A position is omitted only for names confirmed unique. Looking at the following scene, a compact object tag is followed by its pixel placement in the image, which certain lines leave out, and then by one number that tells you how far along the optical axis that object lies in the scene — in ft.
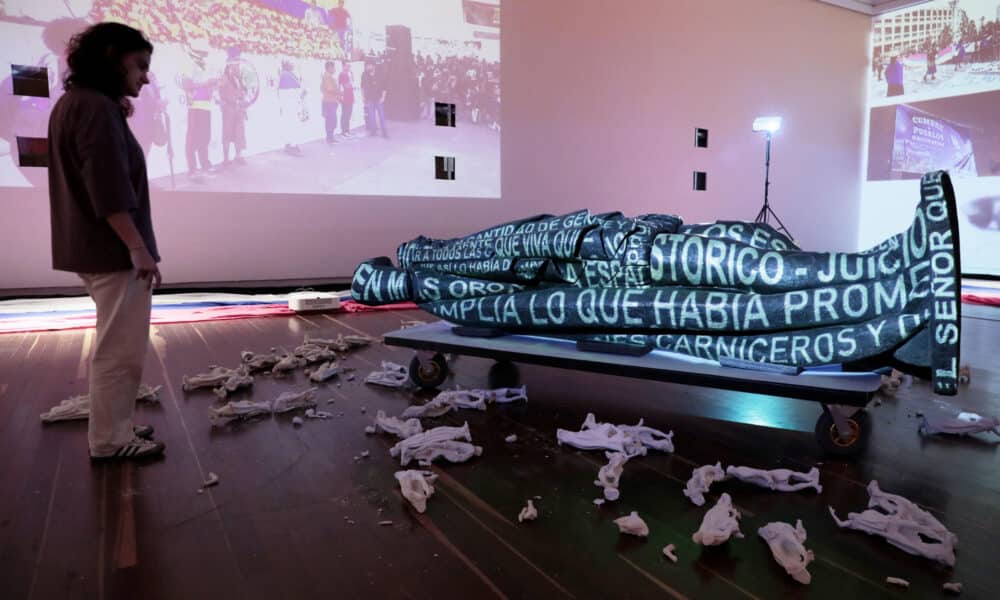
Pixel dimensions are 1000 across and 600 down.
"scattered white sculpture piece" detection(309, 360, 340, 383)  6.95
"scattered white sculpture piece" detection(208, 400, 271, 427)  5.50
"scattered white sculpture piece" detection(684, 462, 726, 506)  3.95
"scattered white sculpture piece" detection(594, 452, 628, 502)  3.96
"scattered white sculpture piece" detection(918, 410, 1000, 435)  5.14
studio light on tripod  21.05
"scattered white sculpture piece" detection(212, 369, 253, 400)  6.41
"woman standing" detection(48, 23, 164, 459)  4.30
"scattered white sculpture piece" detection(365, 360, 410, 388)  6.74
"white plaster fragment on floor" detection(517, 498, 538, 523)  3.69
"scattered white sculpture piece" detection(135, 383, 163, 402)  6.28
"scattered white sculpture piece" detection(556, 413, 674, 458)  4.74
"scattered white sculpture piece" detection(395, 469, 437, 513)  3.84
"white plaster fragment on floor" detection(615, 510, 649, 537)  3.50
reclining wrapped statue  4.25
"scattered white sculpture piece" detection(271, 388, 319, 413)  5.89
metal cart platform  4.50
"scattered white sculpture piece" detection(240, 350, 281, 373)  7.49
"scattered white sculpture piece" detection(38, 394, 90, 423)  5.60
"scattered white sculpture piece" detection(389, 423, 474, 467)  4.63
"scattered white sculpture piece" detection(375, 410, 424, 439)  5.11
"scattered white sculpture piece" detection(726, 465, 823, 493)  4.10
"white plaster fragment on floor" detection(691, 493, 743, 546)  3.35
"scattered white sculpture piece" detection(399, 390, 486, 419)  5.65
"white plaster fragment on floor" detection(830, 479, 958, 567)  3.27
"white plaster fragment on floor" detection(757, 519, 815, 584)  3.08
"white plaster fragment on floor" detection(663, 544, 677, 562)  3.27
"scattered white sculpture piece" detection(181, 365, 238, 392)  6.68
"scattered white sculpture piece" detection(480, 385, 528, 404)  6.11
